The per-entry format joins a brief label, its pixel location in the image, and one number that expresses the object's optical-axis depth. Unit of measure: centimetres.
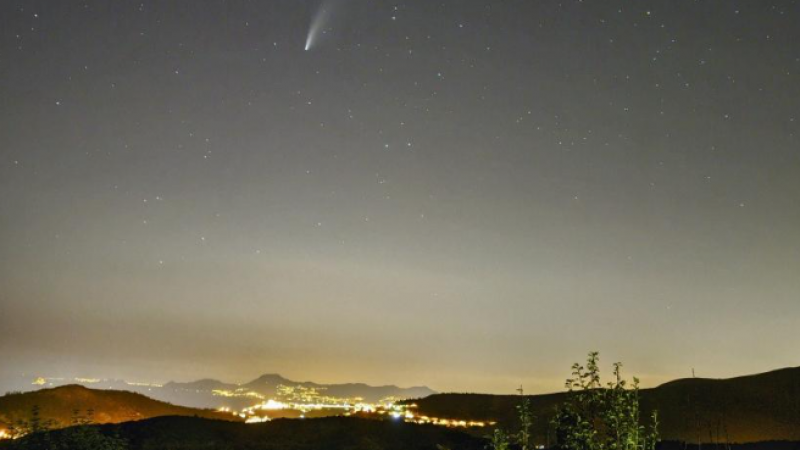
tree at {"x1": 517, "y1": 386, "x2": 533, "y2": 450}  952
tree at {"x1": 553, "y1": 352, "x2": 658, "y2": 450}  845
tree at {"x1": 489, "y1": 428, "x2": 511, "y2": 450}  899
